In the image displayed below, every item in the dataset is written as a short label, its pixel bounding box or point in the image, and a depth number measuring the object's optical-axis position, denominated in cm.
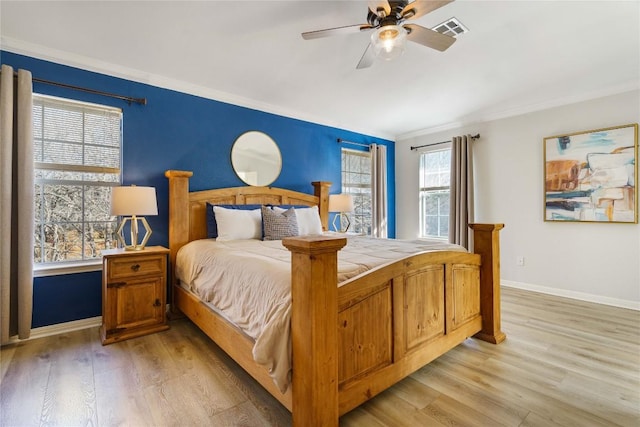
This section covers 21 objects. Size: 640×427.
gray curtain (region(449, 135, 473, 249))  438
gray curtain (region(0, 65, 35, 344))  225
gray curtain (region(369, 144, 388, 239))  499
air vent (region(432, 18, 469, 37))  225
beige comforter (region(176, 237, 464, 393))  138
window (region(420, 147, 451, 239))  493
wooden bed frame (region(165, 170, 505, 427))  128
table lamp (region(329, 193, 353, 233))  417
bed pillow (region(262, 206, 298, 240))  295
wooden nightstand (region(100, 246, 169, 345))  237
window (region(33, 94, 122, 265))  261
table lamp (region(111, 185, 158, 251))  251
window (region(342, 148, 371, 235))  496
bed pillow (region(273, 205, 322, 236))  319
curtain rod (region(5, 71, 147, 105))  249
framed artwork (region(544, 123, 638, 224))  323
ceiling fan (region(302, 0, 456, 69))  177
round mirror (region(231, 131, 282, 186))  366
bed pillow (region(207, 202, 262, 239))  311
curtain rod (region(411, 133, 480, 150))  437
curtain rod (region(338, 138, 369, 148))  471
